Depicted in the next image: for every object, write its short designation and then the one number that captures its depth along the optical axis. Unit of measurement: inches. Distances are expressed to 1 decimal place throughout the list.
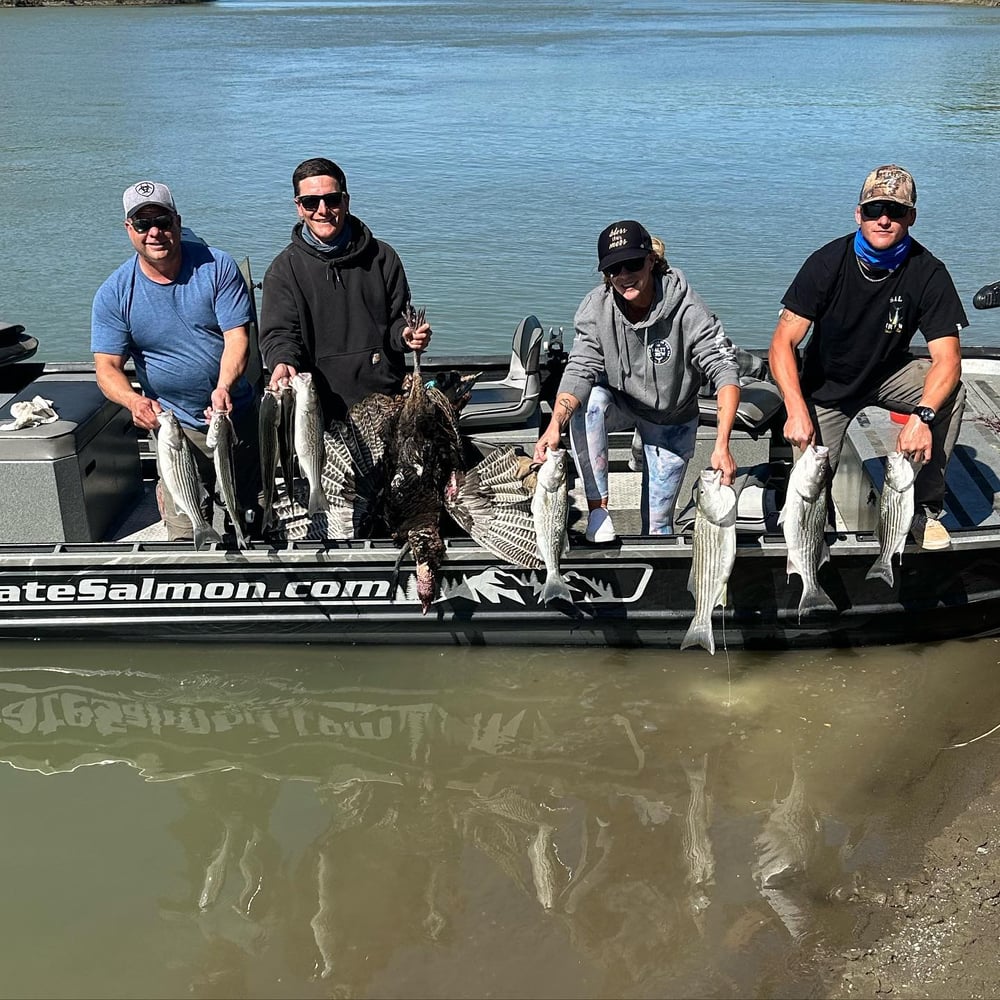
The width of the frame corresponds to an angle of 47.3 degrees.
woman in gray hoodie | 185.3
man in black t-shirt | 189.3
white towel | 217.8
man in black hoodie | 191.5
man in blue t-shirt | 188.2
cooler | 214.7
